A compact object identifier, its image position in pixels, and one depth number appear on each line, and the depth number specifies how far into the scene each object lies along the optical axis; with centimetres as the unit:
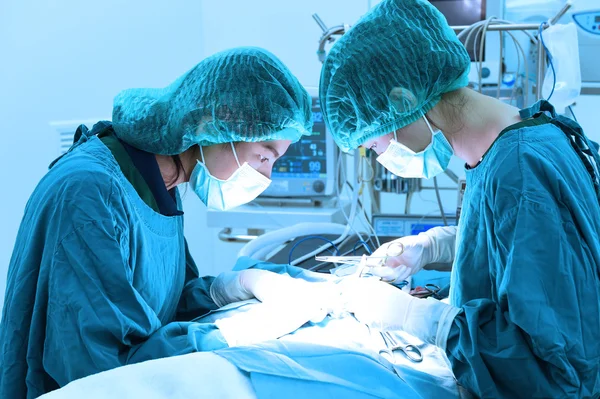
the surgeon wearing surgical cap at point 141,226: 120
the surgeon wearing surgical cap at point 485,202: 105
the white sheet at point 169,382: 83
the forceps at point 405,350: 131
